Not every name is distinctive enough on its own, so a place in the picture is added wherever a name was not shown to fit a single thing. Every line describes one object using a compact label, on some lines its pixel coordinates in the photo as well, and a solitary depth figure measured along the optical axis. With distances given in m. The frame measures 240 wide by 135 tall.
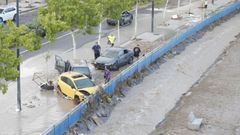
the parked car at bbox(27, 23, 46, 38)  41.63
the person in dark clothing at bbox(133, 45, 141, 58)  40.62
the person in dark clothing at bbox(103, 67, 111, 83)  33.63
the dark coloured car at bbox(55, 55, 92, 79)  34.34
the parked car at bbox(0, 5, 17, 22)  50.95
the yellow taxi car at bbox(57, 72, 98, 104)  30.77
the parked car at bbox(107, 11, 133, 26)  51.66
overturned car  37.38
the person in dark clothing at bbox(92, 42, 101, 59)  39.19
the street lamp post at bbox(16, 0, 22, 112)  28.06
